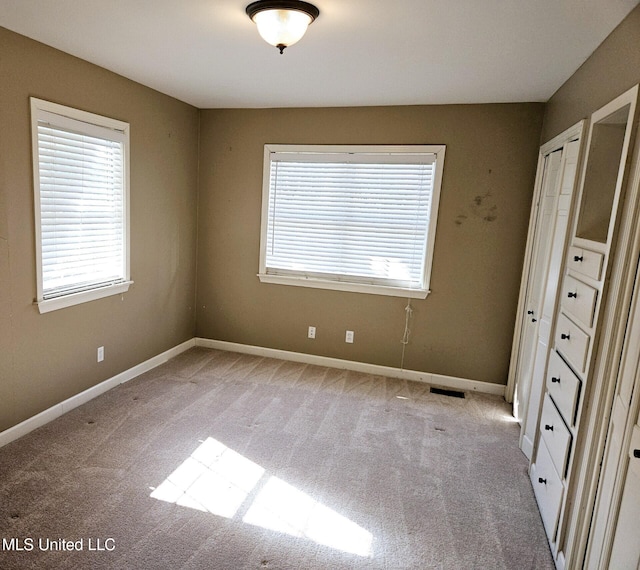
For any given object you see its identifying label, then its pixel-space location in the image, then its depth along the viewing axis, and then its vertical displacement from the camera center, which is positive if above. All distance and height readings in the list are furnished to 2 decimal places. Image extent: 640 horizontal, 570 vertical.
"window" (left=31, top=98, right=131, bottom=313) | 2.69 -0.04
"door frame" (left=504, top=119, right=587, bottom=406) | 3.25 -0.34
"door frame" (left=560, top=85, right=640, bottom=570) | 1.56 -0.47
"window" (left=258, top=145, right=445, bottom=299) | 3.75 +0.00
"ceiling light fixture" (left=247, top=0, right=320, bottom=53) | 1.88 +0.88
